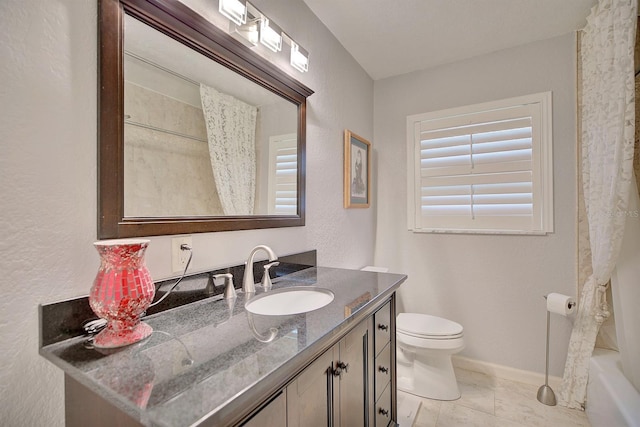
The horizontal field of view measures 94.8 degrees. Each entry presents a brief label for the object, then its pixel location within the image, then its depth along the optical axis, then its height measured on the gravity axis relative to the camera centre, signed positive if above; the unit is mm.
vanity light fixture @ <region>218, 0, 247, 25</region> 1139 +809
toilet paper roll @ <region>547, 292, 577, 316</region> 1845 -584
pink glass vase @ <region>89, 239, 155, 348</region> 697 -188
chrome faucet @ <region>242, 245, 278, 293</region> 1208 -264
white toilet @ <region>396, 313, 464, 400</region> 1890 -963
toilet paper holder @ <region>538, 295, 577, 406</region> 1873 -1169
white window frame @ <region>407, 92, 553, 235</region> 2064 +382
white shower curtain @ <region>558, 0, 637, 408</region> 1474 +316
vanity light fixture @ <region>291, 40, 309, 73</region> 1531 +836
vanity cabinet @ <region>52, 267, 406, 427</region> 523 -326
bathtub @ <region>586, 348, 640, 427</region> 1330 -900
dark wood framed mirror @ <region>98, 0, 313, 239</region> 838 +317
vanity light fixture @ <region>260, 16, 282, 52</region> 1297 +825
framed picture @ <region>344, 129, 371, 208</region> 2143 +330
